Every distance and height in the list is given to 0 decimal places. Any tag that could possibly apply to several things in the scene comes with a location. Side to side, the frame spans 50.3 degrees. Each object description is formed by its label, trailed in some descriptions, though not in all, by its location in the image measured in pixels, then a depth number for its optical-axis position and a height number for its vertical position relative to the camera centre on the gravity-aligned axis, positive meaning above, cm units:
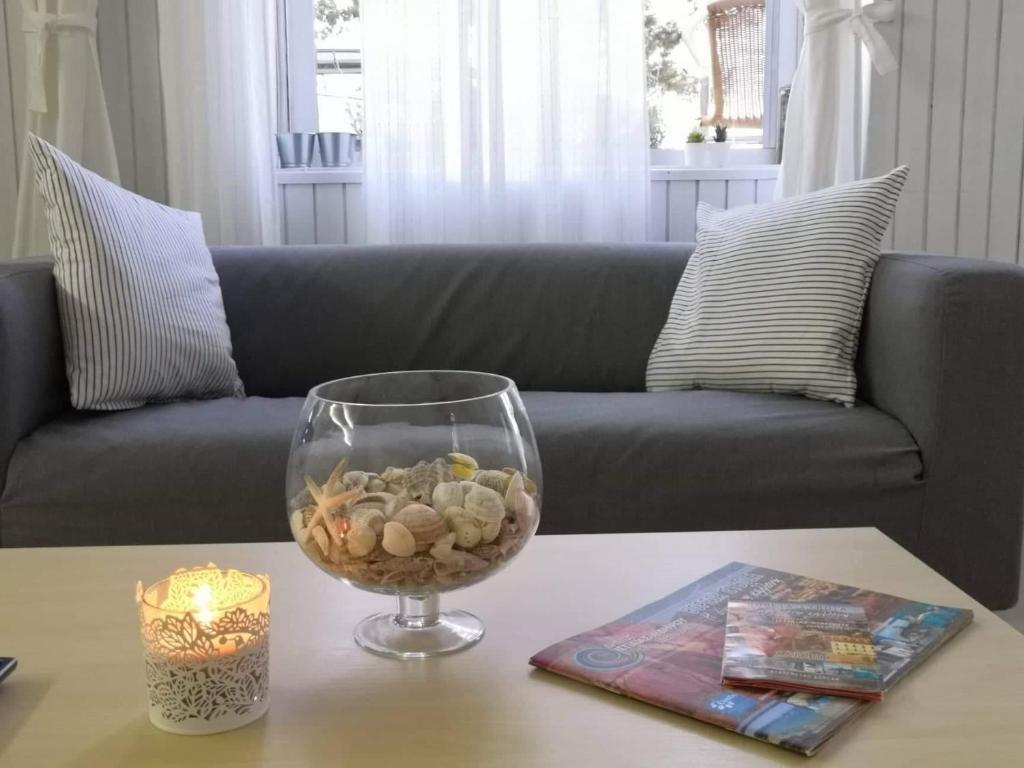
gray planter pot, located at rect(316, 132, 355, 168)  296 +7
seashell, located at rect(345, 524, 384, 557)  79 -26
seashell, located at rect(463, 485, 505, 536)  81 -24
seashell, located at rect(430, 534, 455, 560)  80 -27
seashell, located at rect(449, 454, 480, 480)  82 -22
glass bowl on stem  80 -23
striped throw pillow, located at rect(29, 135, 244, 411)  189 -22
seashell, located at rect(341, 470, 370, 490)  81 -22
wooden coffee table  71 -37
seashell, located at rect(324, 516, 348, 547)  80 -26
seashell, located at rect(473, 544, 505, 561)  82 -28
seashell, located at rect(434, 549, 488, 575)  81 -29
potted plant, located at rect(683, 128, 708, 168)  299 +5
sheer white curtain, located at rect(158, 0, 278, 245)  265 +15
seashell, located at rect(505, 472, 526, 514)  83 -24
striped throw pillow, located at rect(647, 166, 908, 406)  199 -24
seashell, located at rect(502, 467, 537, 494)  84 -24
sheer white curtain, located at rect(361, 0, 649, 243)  265 +13
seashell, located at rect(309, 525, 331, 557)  81 -27
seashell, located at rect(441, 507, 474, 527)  80 -25
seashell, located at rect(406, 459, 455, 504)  80 -22
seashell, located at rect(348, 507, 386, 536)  79 -25
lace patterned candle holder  73 -32
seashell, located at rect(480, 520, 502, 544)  81 -26
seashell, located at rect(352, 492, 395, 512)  79 -23
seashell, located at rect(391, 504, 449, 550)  79 -25
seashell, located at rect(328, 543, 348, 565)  80 -28
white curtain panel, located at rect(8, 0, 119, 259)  262 +19
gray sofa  167 -43
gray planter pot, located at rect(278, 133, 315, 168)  295 +7
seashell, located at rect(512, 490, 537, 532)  84 -26
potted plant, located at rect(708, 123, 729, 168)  299 +5
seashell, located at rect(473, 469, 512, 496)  83 -23
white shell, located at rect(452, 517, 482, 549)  80 -26
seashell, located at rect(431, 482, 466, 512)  80 -23
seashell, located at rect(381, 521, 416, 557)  78 -26
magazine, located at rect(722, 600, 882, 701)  77 -36
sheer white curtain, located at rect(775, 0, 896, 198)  265 +19
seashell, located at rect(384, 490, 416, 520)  79 -24
